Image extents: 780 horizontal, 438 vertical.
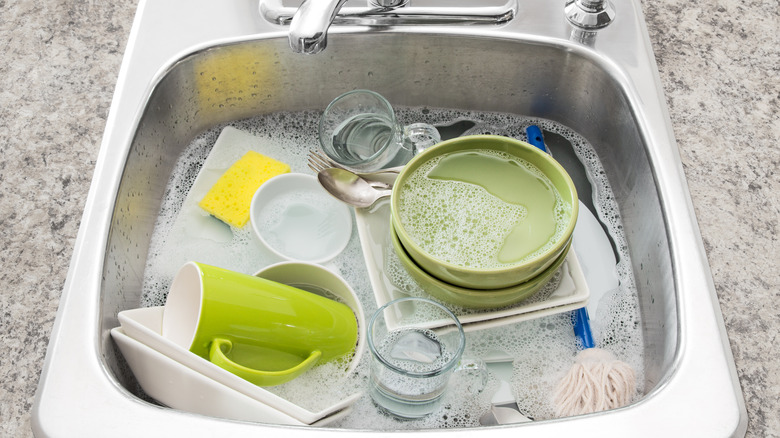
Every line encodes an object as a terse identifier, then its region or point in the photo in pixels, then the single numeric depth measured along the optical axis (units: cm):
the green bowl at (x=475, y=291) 69
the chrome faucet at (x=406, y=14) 89
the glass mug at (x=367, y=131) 87
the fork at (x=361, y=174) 81
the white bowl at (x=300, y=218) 83
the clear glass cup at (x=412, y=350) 68
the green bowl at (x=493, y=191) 66
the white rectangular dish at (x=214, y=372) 62
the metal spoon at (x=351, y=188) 80
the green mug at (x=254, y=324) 65
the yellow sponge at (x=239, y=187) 84
